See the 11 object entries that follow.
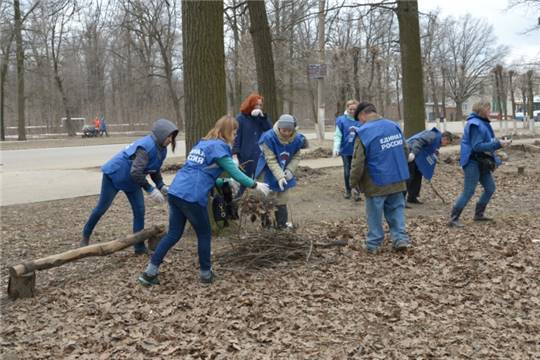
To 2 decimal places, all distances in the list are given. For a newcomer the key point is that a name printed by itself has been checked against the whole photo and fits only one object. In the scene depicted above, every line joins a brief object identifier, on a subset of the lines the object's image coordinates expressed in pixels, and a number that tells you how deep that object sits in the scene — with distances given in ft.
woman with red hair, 23.71
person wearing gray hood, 18.13
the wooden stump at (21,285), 16.01
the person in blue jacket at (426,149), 27.17
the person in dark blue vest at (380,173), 18.93
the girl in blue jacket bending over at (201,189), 15.65
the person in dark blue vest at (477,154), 22.07
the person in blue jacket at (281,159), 20.45
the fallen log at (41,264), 15.96
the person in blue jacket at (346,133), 29.07
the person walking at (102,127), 139.23
